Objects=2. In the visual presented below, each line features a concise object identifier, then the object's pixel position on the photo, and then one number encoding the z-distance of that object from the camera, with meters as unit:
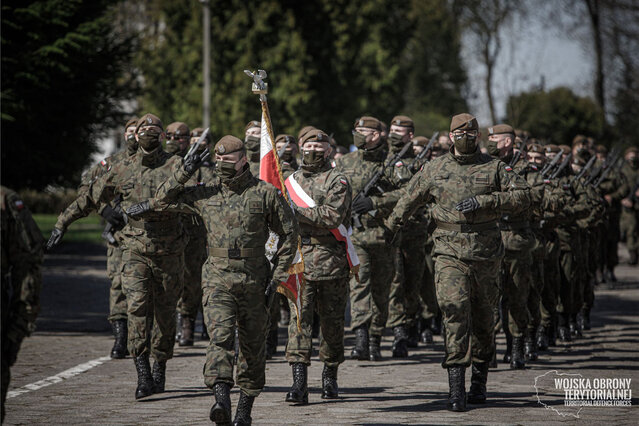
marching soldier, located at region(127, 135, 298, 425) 14.86
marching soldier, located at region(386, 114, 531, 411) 16.81
